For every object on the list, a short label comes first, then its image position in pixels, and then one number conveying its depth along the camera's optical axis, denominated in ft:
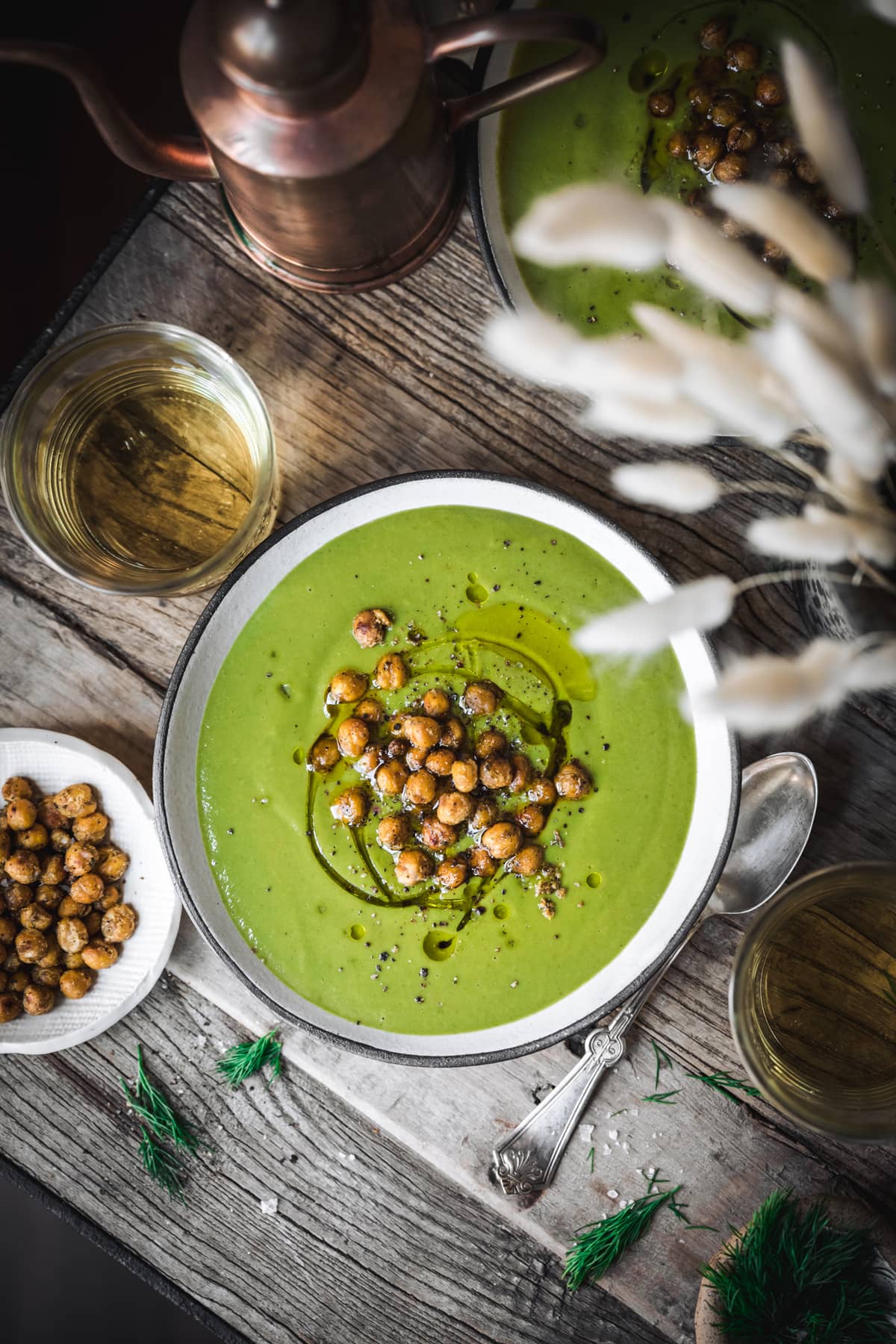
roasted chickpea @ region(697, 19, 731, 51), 2.11
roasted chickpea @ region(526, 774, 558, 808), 2.14
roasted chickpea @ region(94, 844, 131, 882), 2.21
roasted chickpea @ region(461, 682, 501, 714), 2.15
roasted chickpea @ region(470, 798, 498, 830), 2.15
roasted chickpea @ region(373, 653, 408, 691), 2.15
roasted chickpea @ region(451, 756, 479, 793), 2.15
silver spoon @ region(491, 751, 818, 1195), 2.18
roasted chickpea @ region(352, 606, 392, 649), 2.15
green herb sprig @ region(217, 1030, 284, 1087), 2.23
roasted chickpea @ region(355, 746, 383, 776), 2.16
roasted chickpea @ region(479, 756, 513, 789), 2.14
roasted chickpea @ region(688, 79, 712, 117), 2.11
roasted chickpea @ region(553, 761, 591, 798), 2.13
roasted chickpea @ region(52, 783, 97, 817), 2.20
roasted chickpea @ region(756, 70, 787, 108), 2.11
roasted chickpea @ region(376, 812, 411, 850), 2.15
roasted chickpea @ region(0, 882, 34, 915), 2.22
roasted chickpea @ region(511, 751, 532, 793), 2.14
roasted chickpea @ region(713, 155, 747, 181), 2.11
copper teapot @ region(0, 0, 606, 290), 1.74
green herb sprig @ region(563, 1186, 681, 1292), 2.21
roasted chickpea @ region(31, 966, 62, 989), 2.22
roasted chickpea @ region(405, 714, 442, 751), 2.15
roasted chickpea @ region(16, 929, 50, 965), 2.20
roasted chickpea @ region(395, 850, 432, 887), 2.15
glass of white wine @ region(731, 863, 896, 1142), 2.14
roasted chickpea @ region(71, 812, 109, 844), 2.21
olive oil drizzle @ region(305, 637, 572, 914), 2.16
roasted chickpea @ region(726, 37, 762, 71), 2.11
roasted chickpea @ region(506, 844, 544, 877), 2.13
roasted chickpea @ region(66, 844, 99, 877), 2.20
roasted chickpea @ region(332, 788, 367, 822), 2.15
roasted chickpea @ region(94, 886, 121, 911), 2.22
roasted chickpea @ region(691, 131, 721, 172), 2.11
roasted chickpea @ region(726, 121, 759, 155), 2.11
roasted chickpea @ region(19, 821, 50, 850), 2.21
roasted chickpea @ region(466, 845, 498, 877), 2.15
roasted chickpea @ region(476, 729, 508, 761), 2.15
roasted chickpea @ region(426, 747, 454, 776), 2.15
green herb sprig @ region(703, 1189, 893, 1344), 2.15
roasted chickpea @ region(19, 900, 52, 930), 2.21
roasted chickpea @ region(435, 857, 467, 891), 2.15
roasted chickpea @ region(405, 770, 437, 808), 2.16
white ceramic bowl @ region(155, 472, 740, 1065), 2.10
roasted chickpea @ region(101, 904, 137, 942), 2.20
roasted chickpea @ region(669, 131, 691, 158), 2.12
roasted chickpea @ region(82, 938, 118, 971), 2.20
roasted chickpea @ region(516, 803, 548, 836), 2.14
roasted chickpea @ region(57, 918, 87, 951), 2.20
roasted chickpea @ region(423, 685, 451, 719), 2.16
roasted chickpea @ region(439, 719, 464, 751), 2.16
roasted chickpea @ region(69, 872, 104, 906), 2.20
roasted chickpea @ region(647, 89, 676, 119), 2.11
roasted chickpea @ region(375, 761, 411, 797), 2.16
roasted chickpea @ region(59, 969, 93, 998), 2.20
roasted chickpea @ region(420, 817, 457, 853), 2.15
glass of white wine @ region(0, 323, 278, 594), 2.13
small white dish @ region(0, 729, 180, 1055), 2.20
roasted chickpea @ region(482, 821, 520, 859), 2.13
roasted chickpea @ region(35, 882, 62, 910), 2.23
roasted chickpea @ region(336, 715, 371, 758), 2.15
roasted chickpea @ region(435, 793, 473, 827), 2.14
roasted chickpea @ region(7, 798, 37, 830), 2.20
